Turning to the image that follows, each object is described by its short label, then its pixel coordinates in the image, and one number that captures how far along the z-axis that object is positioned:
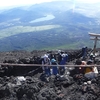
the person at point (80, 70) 8.49
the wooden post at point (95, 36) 9.78
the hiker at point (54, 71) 9.10
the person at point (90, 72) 7.84
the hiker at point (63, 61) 9.37
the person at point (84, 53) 10.53
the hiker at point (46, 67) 8.84
